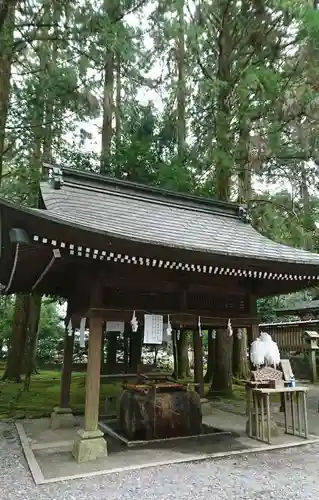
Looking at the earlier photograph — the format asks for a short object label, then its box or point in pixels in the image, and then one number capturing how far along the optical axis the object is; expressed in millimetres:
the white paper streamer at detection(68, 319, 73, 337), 6777
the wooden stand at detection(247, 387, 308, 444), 5461
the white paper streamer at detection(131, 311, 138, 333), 5375
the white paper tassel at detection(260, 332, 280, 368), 5891
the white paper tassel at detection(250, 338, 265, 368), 5875
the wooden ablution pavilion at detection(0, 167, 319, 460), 4469
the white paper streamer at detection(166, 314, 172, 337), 5750
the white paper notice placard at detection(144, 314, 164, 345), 5543
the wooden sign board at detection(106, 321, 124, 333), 6637
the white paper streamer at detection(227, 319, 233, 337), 6312
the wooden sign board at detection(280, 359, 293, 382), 5855
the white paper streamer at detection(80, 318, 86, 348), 5828
